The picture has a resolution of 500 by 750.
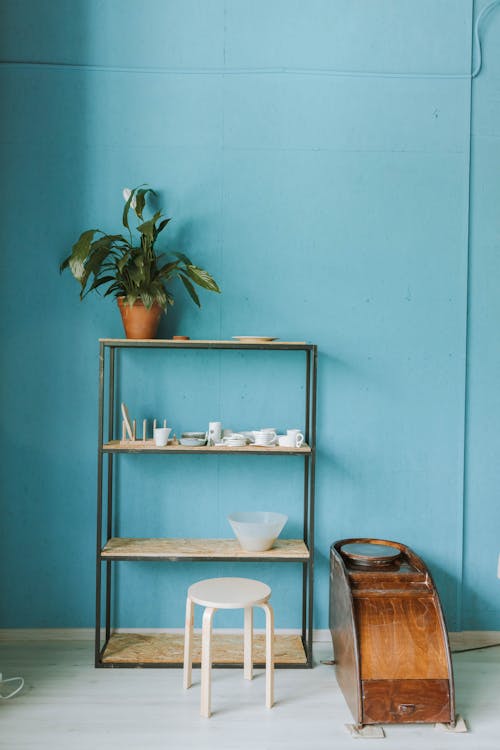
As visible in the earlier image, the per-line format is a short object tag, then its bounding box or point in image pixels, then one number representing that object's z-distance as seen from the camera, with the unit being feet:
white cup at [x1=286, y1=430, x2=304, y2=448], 10.31
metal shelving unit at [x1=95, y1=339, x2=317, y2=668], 9.91
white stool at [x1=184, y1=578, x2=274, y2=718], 8.46
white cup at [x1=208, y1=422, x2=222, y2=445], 10.49
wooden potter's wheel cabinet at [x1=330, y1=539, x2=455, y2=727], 8.23
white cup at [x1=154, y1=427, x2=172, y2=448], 10.16
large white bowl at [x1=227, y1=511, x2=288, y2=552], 9.96
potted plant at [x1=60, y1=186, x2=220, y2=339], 10.02
